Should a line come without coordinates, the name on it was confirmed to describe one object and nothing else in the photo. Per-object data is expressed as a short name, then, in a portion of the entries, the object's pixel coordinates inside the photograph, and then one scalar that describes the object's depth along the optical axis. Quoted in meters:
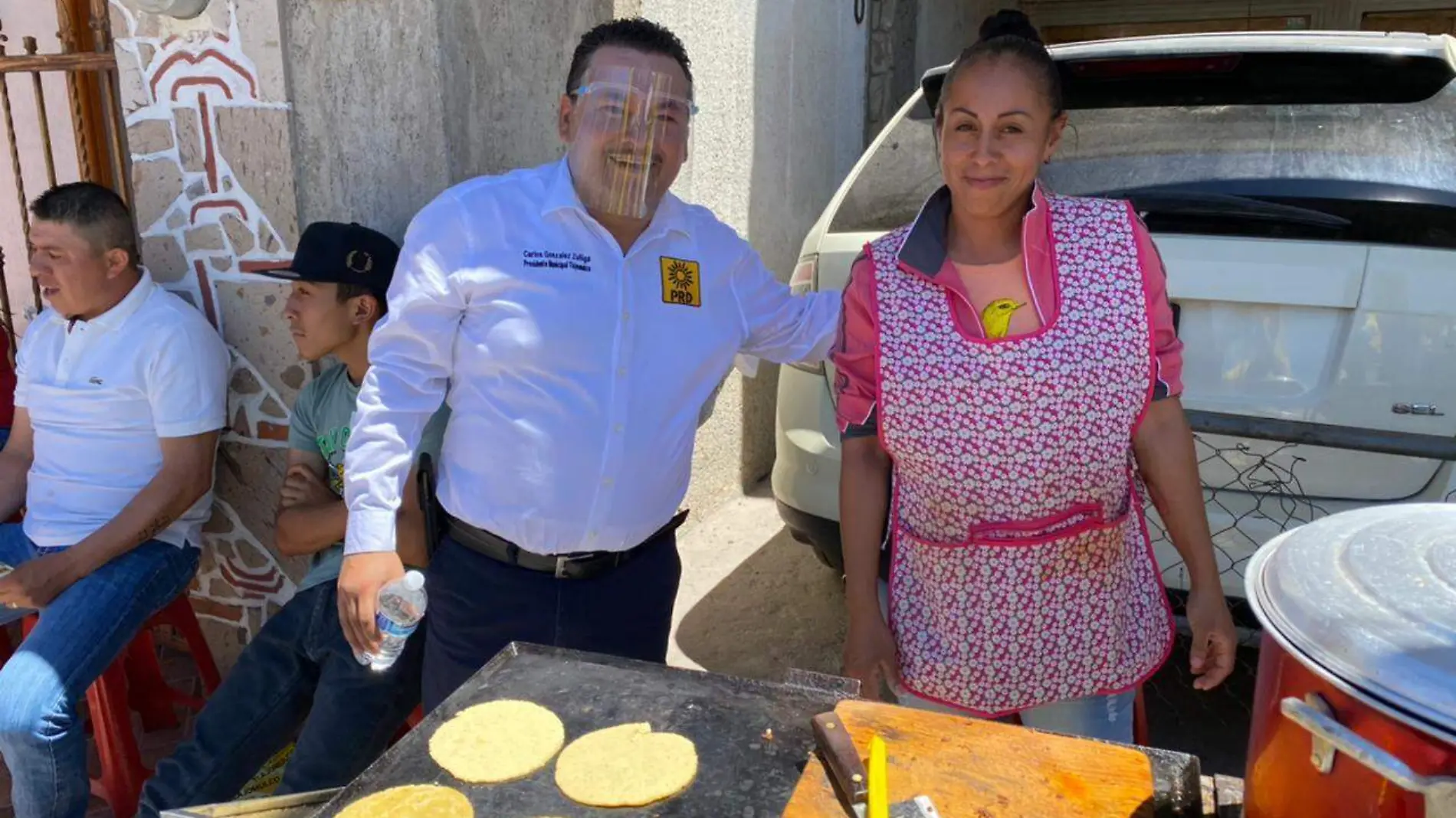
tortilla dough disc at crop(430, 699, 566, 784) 1.28
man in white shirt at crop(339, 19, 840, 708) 1.86
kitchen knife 1.17
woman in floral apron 1.65
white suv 2.32
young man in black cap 2.32
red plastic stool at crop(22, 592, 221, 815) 2.61
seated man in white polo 2.56
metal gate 2.94
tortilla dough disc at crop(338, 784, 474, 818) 1.20
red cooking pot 0.82
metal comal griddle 1.23
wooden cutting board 1.19
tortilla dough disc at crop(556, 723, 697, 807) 1.23
